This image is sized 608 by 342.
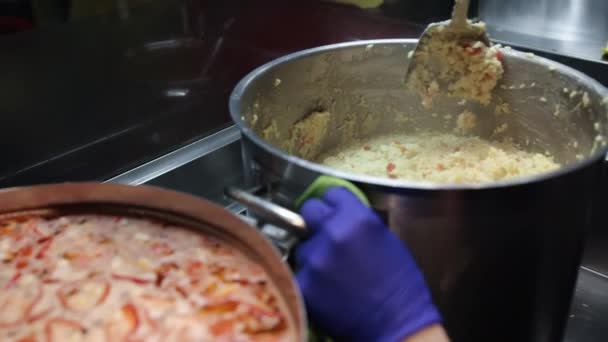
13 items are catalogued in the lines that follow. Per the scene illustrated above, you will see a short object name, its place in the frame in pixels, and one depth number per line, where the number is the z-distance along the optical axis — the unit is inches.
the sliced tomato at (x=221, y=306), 19.5
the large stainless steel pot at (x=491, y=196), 25.1
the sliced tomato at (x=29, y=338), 18.4
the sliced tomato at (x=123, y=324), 18.5
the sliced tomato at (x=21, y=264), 21.3
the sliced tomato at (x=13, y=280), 20.6
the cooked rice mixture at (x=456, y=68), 39.1
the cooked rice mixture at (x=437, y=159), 38.9
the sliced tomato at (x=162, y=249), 21.6
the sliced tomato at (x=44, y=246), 21.9
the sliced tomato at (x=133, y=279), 20.6
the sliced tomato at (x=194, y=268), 20.9
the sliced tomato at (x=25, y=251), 21.8
